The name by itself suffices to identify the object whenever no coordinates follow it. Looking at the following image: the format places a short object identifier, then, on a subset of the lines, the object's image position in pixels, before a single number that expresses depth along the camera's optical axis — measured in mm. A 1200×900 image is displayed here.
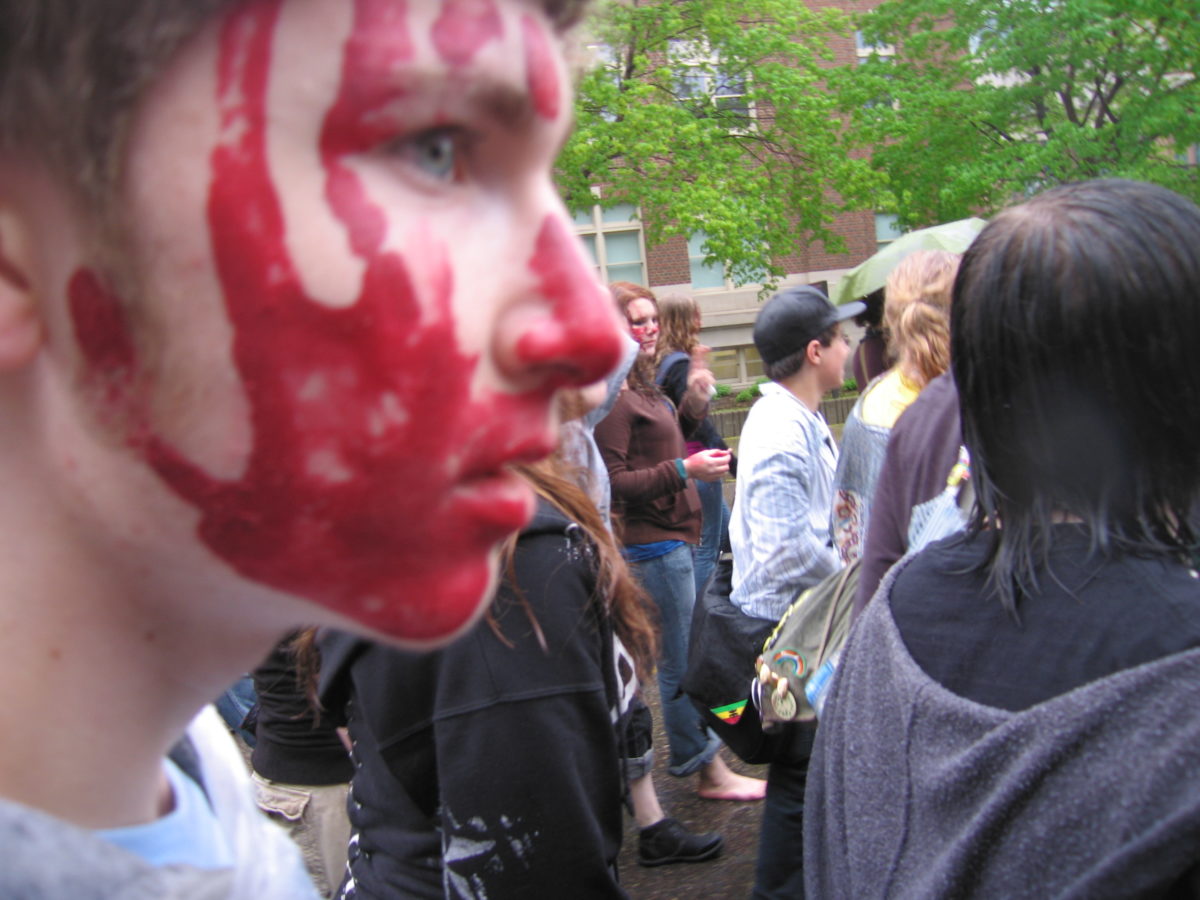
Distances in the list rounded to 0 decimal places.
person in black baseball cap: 2943
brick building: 24750
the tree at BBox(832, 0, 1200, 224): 14281
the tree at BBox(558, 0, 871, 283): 15500
